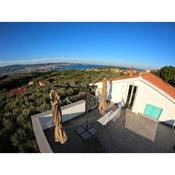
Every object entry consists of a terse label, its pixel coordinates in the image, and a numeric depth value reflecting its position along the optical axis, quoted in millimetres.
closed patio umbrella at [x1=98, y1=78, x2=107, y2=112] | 6320
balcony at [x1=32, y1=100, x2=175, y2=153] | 5223
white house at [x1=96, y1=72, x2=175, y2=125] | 7676
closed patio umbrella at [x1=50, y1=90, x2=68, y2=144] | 4035
